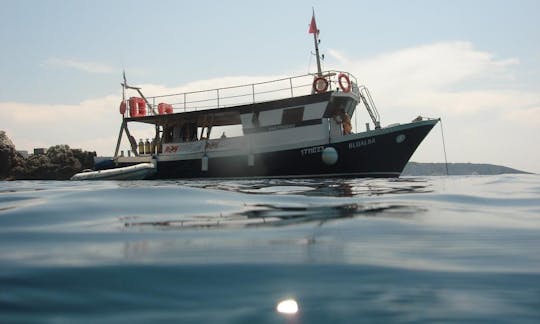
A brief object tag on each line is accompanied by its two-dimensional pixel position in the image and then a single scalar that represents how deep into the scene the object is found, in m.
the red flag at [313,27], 18.09
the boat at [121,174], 16.14
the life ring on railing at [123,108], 19.06
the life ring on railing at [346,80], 15.36
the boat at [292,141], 14.38
